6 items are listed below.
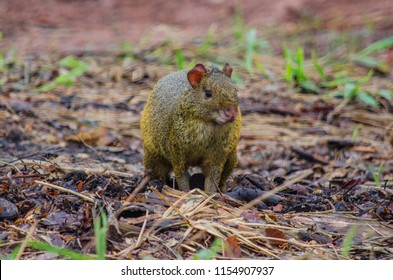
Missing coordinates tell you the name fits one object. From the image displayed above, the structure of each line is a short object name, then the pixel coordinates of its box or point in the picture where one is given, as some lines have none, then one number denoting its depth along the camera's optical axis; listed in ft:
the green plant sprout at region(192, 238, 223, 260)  24.75
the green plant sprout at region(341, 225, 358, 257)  26.37
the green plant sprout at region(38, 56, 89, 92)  55.62
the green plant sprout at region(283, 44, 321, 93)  57.36
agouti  30.63
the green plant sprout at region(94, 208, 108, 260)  22.97
